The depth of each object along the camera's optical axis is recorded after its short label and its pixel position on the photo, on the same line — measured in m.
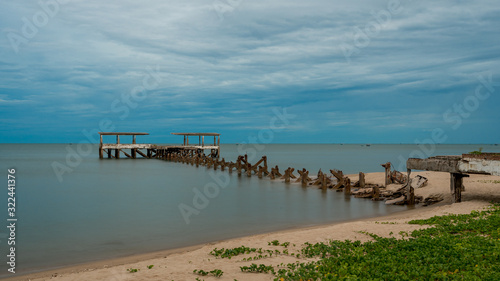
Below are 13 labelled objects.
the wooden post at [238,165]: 41.62
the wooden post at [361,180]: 26.12
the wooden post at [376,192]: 22.45
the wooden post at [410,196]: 19.97
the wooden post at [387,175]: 25.48
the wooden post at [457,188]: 17.20
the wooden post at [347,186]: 24.97
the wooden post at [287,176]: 32.42
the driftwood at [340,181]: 26.71
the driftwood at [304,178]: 30.09
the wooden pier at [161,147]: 66.81
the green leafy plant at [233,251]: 9.56
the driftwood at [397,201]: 20.54
